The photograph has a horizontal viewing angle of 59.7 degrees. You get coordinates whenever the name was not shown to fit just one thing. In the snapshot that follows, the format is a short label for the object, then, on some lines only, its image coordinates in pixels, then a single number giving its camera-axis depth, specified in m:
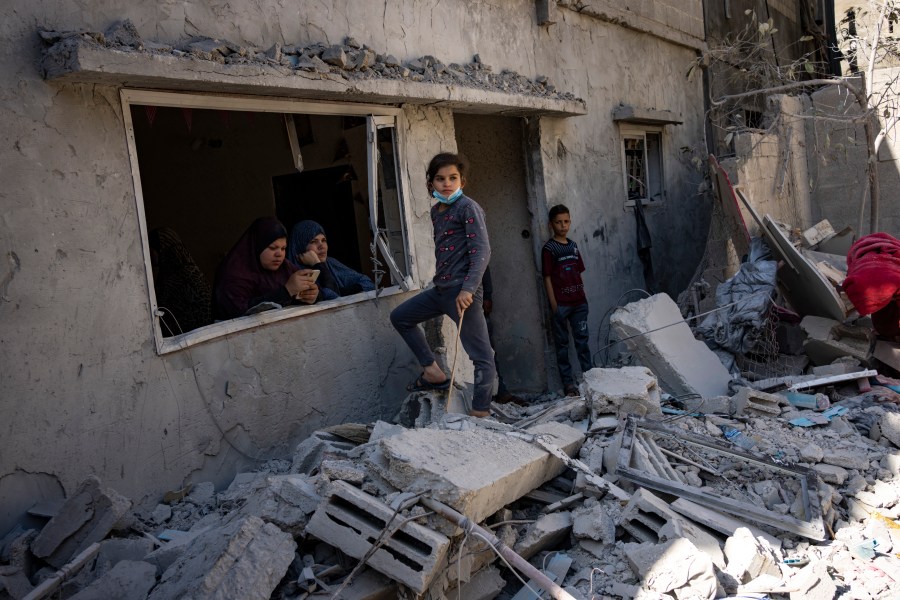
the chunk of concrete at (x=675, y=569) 3.00
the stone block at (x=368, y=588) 2.90
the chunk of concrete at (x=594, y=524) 3.39
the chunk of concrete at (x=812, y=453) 4.29
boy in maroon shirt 6.81
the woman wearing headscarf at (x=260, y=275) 4.70
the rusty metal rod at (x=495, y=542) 2.89
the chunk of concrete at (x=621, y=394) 4.62
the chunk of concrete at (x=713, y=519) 3.52
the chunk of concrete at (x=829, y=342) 6.14
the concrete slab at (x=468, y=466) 3.07
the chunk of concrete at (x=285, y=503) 3.10
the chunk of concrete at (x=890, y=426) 4.59
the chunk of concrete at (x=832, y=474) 4.06
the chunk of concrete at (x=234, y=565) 2.71
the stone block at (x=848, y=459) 4.26
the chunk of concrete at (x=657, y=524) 3.30
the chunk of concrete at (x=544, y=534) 3.32
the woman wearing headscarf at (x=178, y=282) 4.96
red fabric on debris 5.57
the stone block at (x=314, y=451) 3.89
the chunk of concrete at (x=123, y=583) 2.87
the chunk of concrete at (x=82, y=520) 3.22
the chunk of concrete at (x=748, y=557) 3.19
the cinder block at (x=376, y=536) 2.88
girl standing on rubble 4.63
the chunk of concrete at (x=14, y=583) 2.99
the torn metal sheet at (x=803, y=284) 6.27
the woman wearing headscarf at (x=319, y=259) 5.34
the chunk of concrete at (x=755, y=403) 5.04
